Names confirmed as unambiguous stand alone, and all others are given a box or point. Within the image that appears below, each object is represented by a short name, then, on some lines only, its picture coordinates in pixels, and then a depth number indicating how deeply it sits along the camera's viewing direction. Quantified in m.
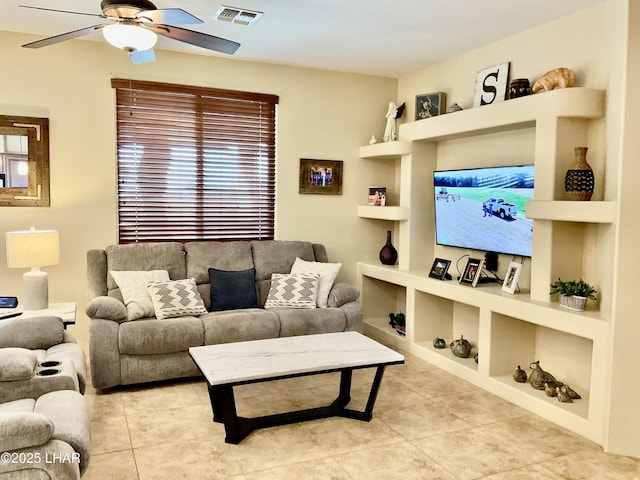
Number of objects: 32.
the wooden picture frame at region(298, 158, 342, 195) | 5.26
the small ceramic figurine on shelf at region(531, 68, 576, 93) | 3.49
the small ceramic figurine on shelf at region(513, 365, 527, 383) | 3.71
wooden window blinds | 4.63
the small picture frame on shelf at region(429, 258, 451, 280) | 4.49
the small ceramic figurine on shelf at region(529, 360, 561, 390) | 3.56
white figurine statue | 5.23
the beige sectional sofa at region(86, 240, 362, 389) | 3.72
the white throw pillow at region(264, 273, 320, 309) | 4.44
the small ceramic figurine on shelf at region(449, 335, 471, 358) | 4.28
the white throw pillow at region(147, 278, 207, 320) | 3.99
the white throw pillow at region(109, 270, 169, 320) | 3.93
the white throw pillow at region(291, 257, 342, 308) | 4.57
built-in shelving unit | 3.22
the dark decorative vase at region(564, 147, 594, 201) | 3.29
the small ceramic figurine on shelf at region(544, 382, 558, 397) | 3.46
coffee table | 2.87
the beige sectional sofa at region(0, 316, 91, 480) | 1.84
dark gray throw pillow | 4.39
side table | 3.62
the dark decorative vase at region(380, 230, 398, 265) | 5.30
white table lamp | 3.75
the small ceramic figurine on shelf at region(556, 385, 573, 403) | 3.37
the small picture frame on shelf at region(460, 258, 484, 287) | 4.14
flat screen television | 3.86
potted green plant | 3.27
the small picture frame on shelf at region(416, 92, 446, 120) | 4.80
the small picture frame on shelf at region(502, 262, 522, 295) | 3.79
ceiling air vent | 3.62
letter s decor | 4.14
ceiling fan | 2.58
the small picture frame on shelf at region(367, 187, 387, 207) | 5.31
